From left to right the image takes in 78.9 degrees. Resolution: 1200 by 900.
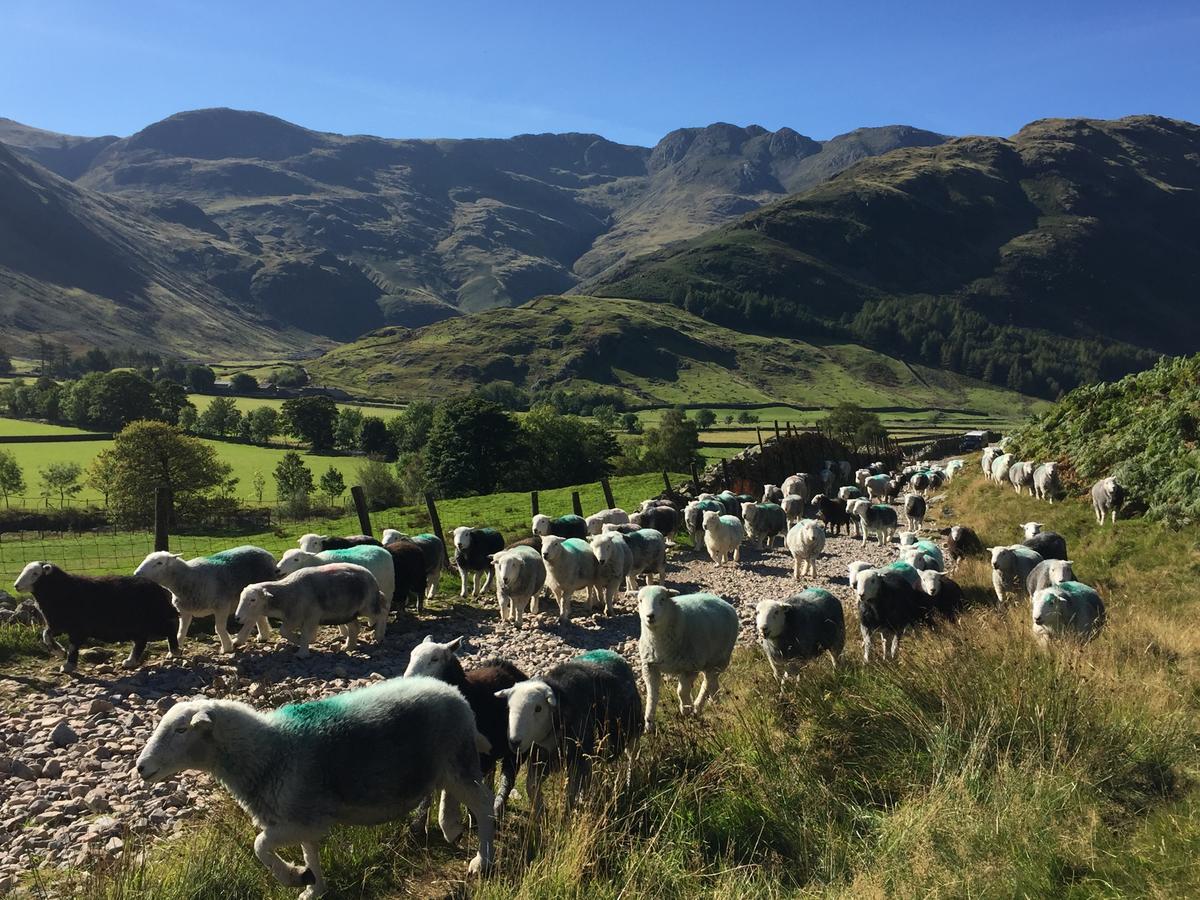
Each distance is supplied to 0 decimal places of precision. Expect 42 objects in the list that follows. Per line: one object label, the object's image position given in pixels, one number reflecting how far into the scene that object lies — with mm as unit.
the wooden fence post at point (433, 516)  20766
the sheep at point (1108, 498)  20562
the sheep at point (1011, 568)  14938
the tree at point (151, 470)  48781
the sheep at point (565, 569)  15516
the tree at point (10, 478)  57625
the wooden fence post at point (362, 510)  20109
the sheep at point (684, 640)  9586
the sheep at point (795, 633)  10070
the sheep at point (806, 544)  20359
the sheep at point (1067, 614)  10172
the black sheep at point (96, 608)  10773
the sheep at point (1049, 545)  16891
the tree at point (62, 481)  57341
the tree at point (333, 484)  65750
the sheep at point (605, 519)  23344
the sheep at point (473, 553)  18188
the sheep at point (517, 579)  14773
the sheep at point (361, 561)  14273
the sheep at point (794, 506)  29383
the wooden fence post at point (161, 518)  15500
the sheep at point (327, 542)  16672
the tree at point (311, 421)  92062
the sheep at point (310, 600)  11758
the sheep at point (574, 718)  6371
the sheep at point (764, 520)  26078
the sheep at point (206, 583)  12234
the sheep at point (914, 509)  29109
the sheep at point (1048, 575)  12706
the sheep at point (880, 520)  27297
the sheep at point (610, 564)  16328
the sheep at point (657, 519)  24312
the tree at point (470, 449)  57312
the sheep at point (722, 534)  22594
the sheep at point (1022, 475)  28547
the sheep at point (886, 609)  11461
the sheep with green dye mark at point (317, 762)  5406
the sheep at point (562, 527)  20719
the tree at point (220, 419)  93812
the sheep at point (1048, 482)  24859
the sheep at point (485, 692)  6764
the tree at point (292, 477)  61416
